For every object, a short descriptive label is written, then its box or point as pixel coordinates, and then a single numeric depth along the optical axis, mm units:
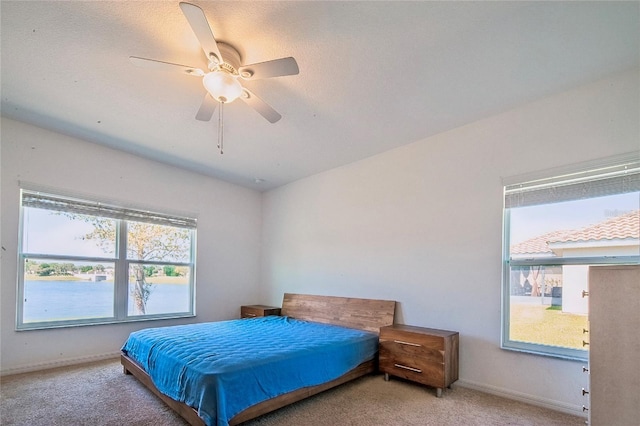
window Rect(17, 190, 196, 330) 3596
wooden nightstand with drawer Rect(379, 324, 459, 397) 2926
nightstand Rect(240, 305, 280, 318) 4961
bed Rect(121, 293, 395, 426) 2182
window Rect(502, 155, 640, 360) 2521
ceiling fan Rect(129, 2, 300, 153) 1823
